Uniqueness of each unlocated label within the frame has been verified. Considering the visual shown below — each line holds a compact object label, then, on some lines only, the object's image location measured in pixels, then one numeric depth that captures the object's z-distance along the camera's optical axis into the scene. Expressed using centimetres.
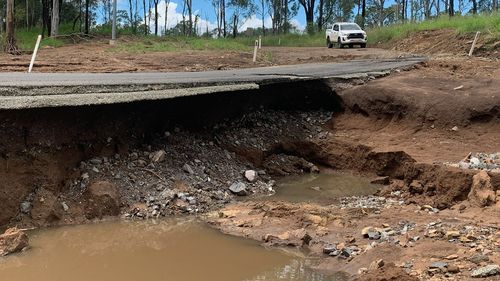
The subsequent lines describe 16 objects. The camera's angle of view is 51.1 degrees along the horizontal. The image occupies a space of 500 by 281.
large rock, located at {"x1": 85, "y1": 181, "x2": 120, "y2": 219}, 761
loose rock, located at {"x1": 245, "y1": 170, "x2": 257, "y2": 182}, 989
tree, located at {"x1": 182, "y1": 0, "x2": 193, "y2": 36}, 5091
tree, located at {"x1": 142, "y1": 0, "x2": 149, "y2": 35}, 5102
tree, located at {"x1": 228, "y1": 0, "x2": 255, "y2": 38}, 6075
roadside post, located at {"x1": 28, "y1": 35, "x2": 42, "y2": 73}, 1392
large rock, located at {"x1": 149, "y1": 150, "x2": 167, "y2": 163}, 907
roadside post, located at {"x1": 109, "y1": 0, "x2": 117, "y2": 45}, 2740
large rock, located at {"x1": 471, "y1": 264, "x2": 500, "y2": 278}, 460
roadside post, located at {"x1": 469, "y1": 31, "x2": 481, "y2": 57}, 1906
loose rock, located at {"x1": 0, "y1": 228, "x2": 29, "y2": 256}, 607
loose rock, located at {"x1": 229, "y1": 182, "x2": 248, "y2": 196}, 918
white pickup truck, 3141
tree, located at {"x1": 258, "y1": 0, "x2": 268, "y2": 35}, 6108
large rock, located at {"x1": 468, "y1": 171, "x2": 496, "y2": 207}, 722
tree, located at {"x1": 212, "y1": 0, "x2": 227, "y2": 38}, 5891
